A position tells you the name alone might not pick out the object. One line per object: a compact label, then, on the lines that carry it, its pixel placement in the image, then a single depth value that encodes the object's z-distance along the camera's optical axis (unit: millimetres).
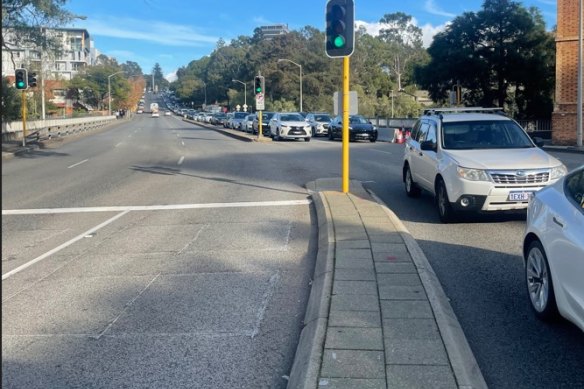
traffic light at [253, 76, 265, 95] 33209
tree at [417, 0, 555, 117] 42688
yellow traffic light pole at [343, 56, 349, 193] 11468
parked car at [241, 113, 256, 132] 48781
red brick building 30062
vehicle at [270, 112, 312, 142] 36938
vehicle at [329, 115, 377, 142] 34844
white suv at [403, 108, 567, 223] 8992
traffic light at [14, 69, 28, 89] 28914
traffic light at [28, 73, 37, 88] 30898
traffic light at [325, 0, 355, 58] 11383
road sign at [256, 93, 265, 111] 32875
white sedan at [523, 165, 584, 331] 4551
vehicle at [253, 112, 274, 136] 44259
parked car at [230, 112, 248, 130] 54756
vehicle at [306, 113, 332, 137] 43594
